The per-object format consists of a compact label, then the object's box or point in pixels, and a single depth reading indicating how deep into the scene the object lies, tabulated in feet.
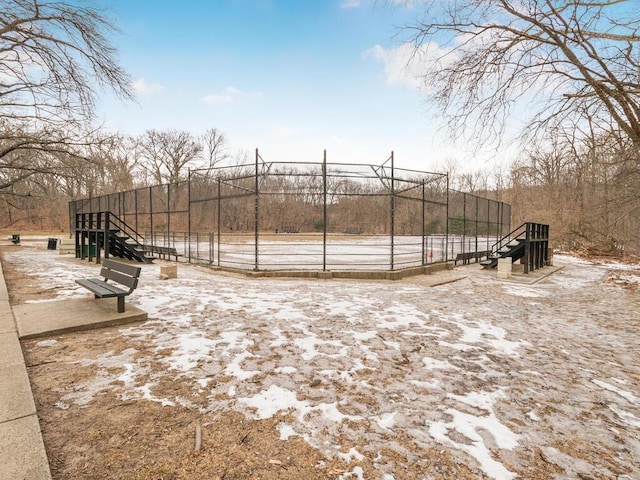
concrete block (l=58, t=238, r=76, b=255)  49.27
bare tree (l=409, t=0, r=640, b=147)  18.47
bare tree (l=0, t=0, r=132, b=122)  27.66
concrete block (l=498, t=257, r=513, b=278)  34.27
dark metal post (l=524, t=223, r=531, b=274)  36.24
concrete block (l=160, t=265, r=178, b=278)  27.99
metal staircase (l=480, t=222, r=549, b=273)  36.73
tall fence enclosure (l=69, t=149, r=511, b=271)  31.04
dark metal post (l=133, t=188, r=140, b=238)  45.16
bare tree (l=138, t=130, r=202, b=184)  130.41
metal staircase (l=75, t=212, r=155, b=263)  37.55
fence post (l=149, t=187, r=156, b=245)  42.50
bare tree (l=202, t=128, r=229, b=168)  146.51
